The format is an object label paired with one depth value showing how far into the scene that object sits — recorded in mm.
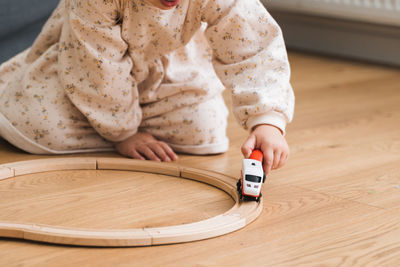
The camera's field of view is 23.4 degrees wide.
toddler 1609
